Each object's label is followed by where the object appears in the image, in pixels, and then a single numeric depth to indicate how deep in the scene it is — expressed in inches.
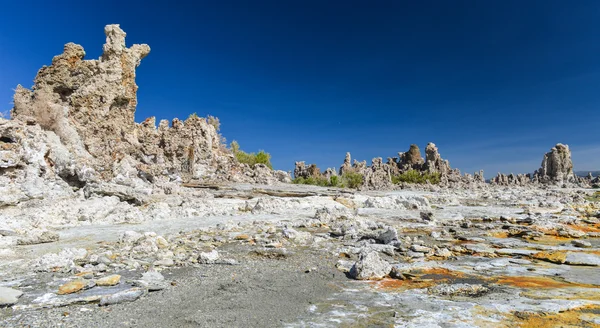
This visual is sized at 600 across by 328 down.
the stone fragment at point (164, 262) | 243.5
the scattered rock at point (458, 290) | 185.4
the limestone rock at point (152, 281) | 192.0
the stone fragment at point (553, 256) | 267.9
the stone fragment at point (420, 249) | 301.9
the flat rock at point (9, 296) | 163.2
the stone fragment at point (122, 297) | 166.4
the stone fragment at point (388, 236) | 329.1
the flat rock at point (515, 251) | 299.9
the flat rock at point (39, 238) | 315.4
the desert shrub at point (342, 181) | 1503.4
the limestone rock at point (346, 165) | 2155.5
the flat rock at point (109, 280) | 194.4
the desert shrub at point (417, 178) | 1969.9
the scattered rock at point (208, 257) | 255.6
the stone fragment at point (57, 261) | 226.9
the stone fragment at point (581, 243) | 331.9
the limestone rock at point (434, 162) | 2120.8
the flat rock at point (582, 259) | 258.5
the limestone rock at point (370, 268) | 219.5
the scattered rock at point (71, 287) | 180.9
